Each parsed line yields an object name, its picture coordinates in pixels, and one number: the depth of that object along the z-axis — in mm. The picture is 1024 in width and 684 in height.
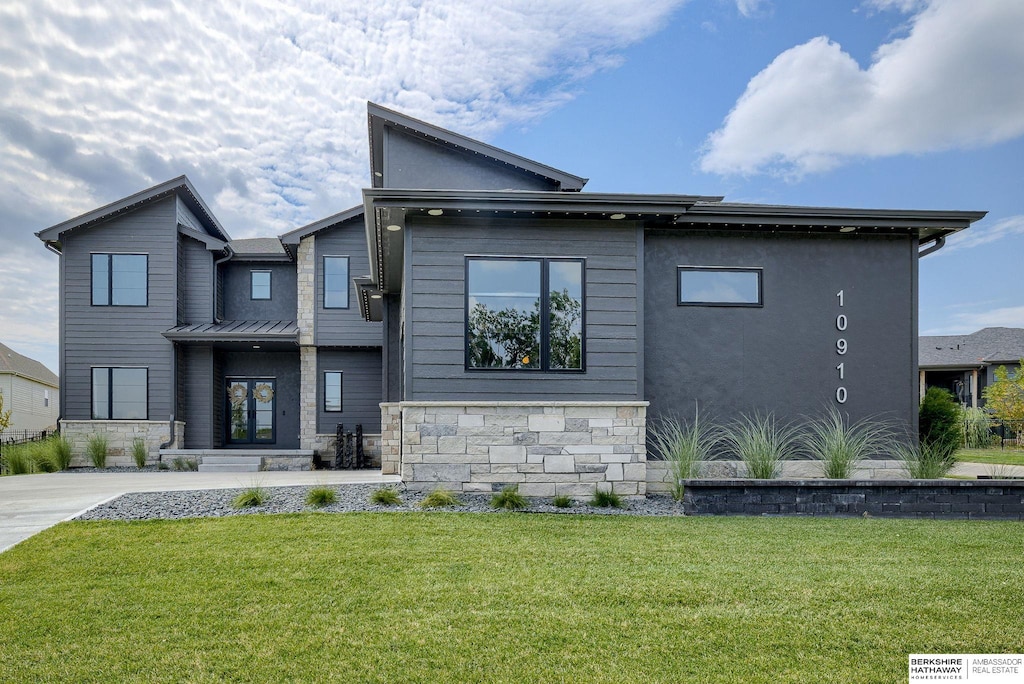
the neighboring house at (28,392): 25328
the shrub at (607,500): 7523
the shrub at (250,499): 7102
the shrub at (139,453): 14655
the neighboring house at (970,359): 31297
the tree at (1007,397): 21428
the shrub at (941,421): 10008
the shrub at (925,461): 7984
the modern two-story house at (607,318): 7926
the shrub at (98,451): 14398
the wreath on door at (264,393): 16703
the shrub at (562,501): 7320
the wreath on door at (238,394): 16766
